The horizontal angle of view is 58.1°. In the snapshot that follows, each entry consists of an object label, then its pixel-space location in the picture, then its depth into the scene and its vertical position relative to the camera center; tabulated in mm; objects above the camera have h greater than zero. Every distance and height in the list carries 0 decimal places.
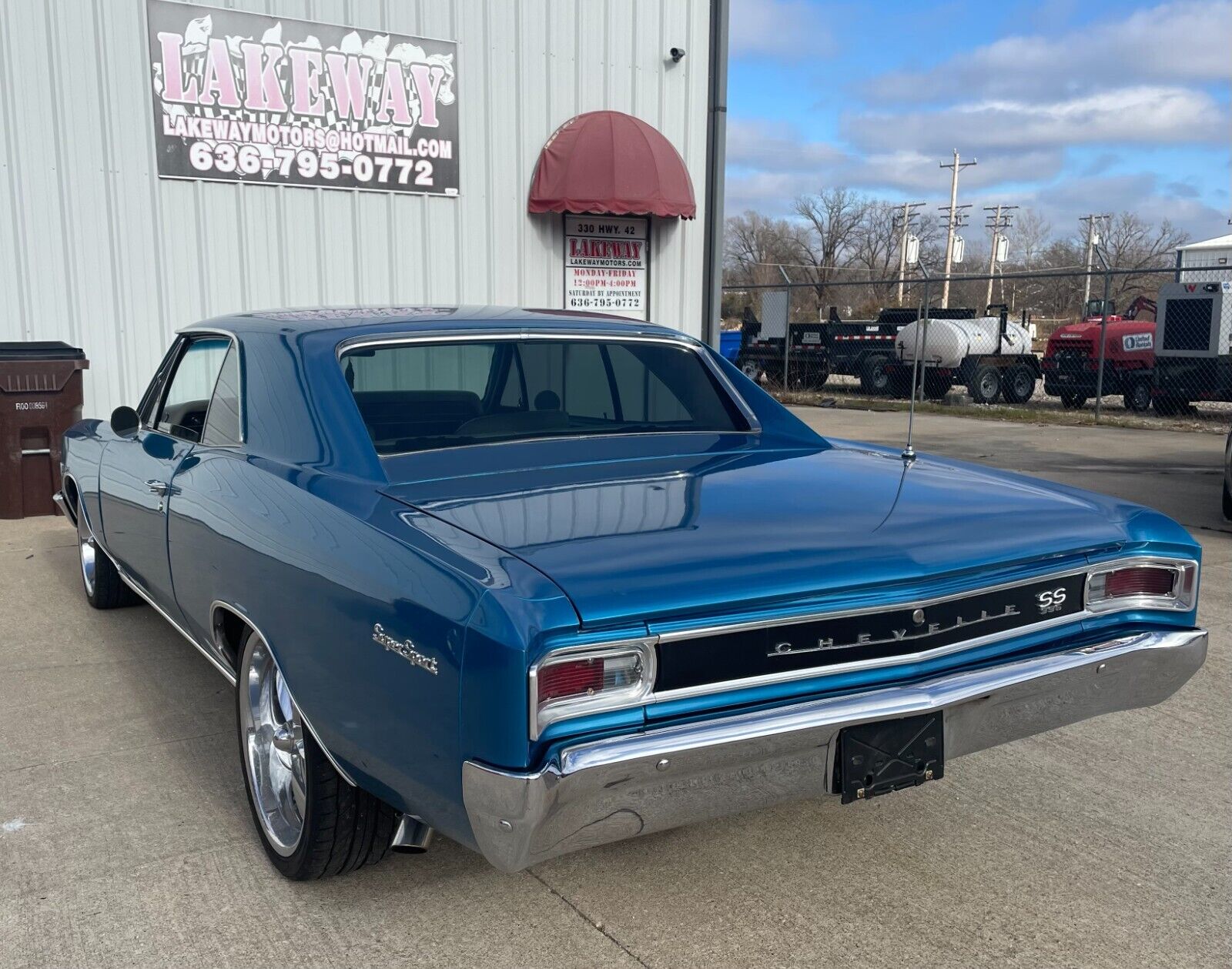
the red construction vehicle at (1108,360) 17859 -867
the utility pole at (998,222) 52578 +4088
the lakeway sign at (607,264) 10594 +371
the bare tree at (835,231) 66062 +4364
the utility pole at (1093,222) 49344 +3996
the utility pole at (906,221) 46672 +4137
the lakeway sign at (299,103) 8656 +1612
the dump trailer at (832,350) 21750 -909
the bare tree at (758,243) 67562 +3766
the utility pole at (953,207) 56969 +5287
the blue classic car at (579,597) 2102 -625
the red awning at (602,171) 9961 +1178
